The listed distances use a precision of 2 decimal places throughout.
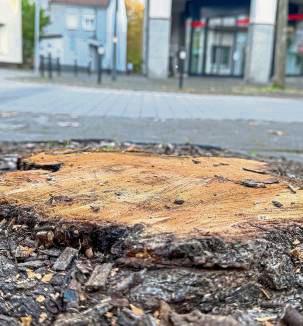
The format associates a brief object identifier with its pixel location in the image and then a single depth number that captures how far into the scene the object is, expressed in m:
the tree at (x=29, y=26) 29.72
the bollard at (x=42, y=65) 17.95
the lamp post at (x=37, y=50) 20.75
